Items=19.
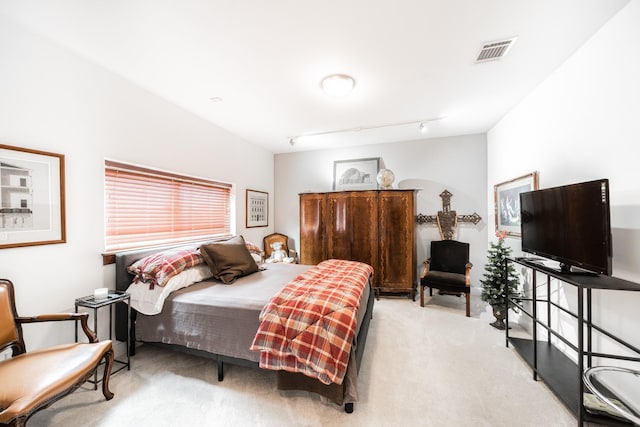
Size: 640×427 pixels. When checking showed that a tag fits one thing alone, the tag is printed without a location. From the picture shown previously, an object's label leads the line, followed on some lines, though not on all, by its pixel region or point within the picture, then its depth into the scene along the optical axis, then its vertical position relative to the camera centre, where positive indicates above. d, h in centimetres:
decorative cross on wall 419 -12
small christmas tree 294 -87
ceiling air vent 186 +131
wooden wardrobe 388 -32
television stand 145 -122
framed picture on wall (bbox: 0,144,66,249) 169 +15
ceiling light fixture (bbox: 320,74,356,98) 234 +129
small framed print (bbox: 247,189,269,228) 437 +12
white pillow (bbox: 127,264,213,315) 215 -70
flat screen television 148 -11
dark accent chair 337 -91
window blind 242 +10
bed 177 -94
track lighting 347 +131
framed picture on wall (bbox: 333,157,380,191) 454 +76
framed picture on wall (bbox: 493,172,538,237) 274 +15
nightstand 191 -72
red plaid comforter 161 -83
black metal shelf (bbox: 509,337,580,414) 170 -129
